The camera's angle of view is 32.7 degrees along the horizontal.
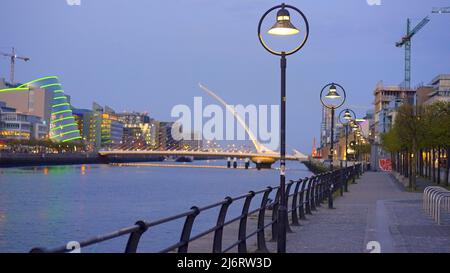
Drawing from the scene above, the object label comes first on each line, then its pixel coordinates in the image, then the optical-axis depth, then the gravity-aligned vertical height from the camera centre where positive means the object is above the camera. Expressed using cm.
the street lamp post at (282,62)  1272 +151
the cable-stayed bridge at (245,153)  13938 -31
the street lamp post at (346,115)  4255 +204
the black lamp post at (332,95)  2630 +194
